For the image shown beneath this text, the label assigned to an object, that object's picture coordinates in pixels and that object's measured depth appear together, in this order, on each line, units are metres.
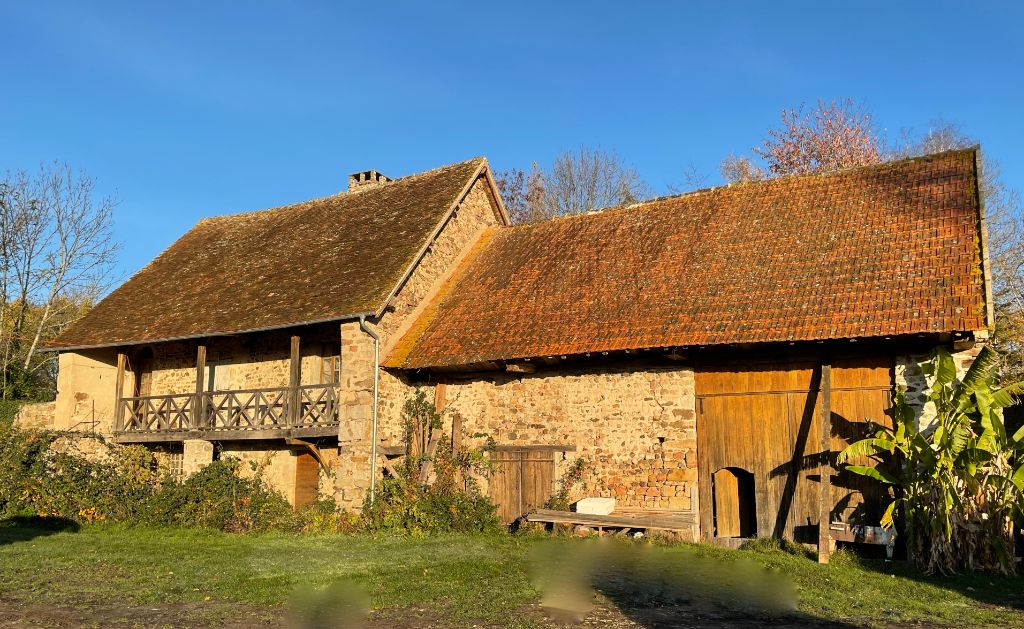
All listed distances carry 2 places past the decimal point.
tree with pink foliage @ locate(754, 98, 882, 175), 27.39
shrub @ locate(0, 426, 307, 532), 15.84
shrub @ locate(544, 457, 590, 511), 14.03
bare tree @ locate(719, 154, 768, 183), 29.45
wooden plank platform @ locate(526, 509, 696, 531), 12.53
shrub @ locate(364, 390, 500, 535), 14.36
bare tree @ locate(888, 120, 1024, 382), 18.75
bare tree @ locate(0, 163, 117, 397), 26.38
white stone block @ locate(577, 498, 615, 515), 13.42
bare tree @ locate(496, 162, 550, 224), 31.89
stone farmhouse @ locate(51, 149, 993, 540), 12.44
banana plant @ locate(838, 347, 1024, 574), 10.66
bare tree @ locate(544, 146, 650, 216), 31.31
